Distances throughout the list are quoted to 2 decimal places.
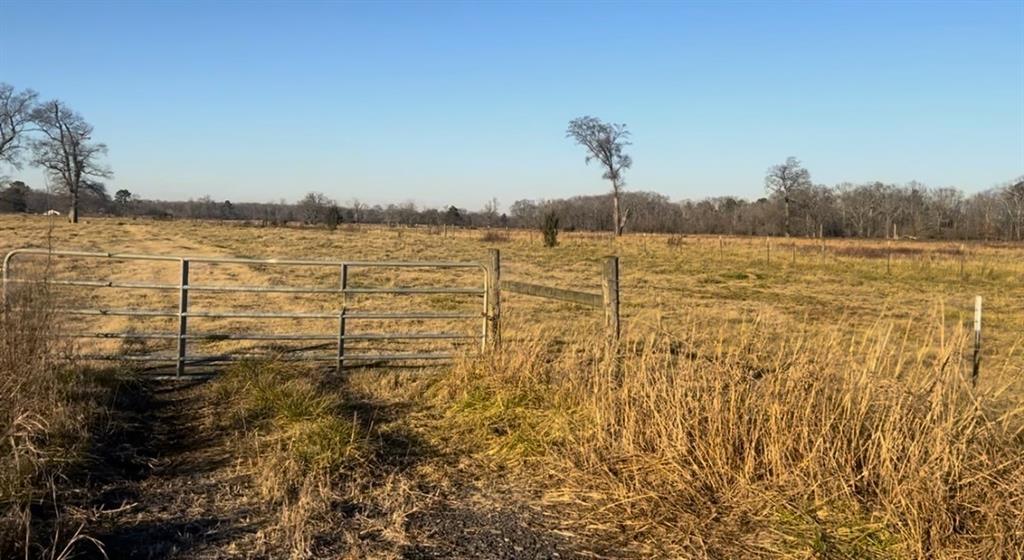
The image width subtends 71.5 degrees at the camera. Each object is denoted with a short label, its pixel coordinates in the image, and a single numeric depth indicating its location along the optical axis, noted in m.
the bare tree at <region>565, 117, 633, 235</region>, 81.31
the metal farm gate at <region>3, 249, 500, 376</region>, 7.83
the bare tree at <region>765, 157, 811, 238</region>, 90.44
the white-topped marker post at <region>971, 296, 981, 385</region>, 6.88
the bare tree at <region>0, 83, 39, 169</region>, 64.94
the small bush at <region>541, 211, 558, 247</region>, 42.06
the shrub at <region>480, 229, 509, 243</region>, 50.98
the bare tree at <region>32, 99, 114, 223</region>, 66.00
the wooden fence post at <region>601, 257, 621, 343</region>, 7.27
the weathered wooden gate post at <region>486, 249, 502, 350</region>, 8.41
